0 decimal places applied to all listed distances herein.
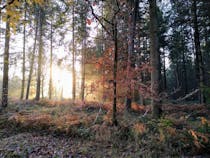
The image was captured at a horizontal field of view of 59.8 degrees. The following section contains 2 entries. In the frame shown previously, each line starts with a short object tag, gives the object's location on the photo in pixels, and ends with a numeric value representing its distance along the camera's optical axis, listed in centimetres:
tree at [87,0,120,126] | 664
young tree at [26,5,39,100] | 1597
